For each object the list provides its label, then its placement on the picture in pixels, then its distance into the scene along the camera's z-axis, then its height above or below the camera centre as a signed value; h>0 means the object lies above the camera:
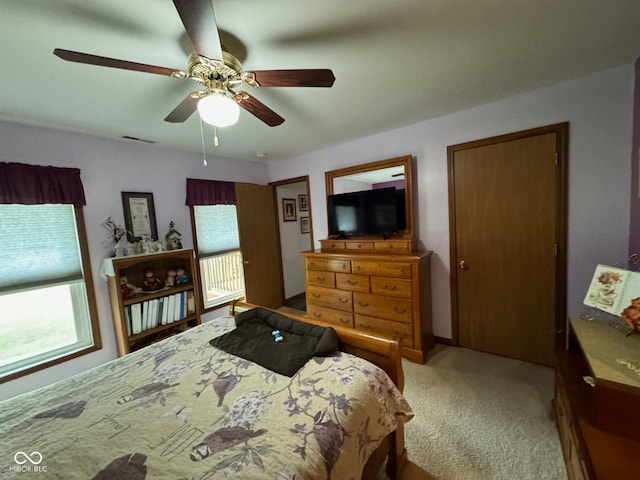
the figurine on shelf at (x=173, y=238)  2.90 -0.09
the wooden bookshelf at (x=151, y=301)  2.42 -0.72
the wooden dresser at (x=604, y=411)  0.88 -0.87
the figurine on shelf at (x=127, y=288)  2.49 -0.55
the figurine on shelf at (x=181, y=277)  2.86 -0.54
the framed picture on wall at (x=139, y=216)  2.64 +0.18
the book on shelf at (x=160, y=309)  2.63 -0.81
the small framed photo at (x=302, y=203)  4.53 +0.35
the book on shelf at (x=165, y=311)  2.66 -0.85
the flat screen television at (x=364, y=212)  2.70 +0.07
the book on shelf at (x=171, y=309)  2.70 -0.84
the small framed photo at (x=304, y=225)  4.60 -0.05
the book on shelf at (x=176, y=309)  2.75 -0.85
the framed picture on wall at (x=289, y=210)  4.29 +0.23
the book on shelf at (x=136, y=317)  2.48 -0.83
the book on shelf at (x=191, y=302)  2.88 -0.83
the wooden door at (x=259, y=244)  3.54 -0.28
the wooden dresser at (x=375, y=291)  2.34 -0.75
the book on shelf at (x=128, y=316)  2.43 -0.80
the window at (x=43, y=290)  2.07 -0.45
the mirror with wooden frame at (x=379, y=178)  2.66 +0.46
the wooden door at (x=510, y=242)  2.06 -0.29
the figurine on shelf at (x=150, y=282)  2.70 -0.54
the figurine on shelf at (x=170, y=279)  2.82 -0.54
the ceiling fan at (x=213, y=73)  0.97 +0.74
